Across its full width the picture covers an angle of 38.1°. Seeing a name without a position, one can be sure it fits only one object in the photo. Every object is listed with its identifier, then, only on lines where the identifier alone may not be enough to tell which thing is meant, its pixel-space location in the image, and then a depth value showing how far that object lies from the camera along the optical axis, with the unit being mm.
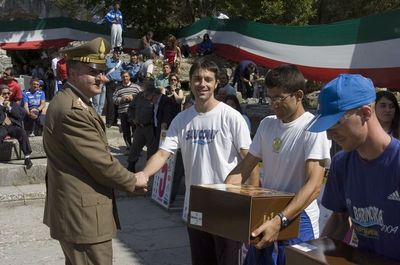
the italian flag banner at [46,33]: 21906
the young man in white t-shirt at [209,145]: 3676
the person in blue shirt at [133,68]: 13648
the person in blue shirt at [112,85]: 12914
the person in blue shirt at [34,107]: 11133
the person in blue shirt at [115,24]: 20297
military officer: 3229
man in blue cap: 2039
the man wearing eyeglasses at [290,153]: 3000
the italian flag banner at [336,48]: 6023
